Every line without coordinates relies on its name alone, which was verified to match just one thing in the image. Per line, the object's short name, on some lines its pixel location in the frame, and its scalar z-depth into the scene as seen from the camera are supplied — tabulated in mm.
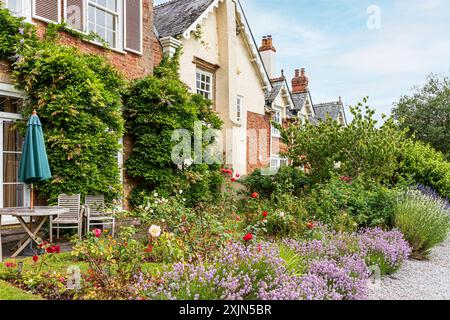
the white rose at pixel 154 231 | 5009
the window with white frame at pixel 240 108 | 18281
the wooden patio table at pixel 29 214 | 6734
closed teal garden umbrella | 7043
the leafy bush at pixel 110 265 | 4477
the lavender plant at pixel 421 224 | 8133
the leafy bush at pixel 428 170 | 13609
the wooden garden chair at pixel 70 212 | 8273
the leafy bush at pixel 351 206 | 8891
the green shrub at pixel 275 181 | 12930
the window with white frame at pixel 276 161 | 21250
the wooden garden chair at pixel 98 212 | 8664
